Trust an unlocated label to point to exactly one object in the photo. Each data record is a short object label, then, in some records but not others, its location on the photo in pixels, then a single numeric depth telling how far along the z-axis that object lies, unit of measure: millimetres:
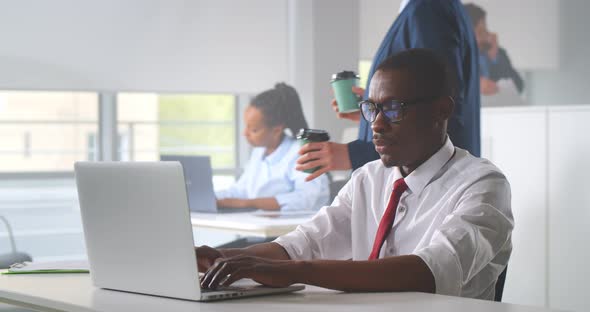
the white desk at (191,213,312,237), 3529
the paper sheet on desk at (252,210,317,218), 3908
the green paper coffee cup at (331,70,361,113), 2492
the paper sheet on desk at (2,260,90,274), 1908
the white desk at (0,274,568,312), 1410
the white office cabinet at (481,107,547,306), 3912
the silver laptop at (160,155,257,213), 4016
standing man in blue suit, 2156
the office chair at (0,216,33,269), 4395
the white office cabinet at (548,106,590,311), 3754
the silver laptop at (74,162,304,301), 1453
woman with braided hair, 4750
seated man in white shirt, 1570
